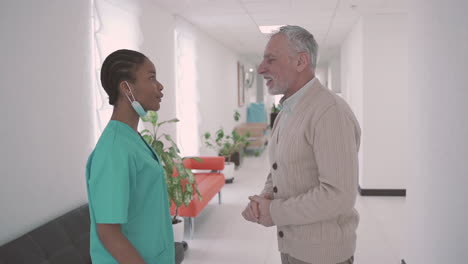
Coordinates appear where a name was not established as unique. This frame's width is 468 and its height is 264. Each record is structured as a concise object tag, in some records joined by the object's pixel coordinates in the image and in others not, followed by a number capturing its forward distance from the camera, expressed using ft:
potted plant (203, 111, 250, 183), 24.46
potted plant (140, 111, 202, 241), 12.53
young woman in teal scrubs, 4.15
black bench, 7.79
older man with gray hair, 4.63
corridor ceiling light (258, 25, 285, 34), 24.32
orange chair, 14.23
